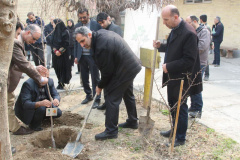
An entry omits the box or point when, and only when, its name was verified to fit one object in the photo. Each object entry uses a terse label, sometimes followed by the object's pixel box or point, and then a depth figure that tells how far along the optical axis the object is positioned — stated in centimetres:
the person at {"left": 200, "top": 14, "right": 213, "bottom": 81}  620
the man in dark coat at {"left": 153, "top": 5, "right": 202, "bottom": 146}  316
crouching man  375
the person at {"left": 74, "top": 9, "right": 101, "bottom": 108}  498
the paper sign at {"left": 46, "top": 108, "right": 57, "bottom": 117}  352
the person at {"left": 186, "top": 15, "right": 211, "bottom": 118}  488
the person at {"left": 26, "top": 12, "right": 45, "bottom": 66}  739
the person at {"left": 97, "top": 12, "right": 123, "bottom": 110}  477
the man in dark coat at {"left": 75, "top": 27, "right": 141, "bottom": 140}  334
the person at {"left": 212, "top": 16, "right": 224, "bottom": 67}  1003
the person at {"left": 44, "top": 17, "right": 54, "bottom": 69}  785
